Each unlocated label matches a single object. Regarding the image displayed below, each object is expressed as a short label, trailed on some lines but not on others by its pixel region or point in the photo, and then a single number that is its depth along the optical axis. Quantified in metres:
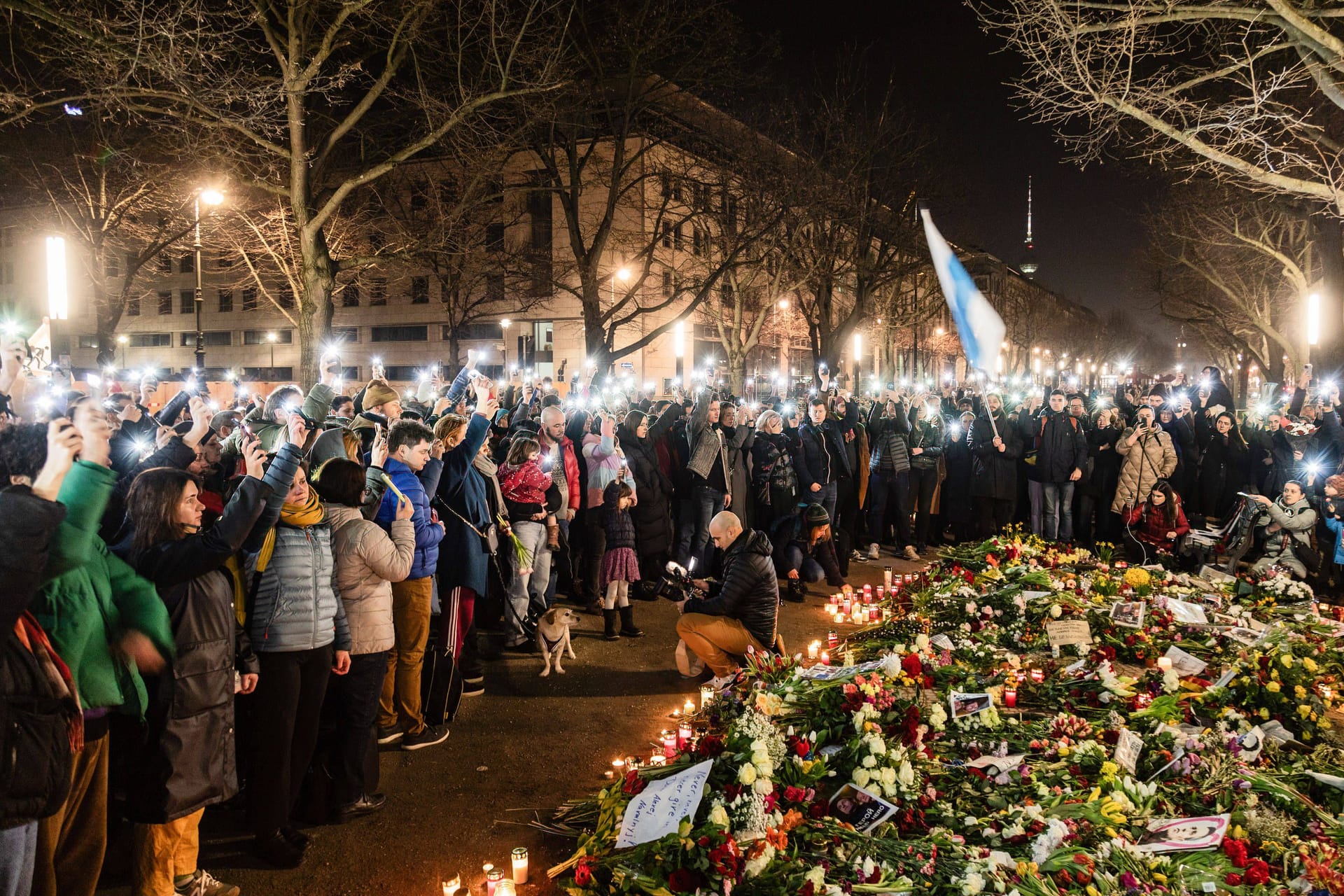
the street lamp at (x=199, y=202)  16.94
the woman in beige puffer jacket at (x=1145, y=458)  11.64
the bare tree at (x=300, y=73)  11.78
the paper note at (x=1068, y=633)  6.66
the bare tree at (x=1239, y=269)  27.75
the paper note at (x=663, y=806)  3.78
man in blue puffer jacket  5.46
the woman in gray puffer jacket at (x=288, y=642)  4.22
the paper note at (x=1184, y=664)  6.16
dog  7.25
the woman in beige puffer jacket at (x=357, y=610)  4.74
